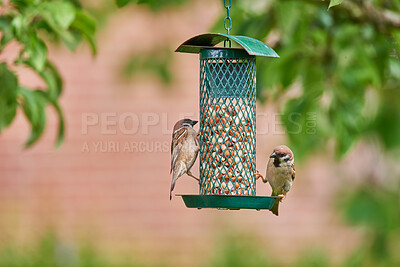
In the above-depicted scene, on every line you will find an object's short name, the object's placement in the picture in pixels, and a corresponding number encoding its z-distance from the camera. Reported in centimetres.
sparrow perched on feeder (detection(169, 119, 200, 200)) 1164
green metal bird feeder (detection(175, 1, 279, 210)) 1108
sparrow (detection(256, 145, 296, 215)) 1249
